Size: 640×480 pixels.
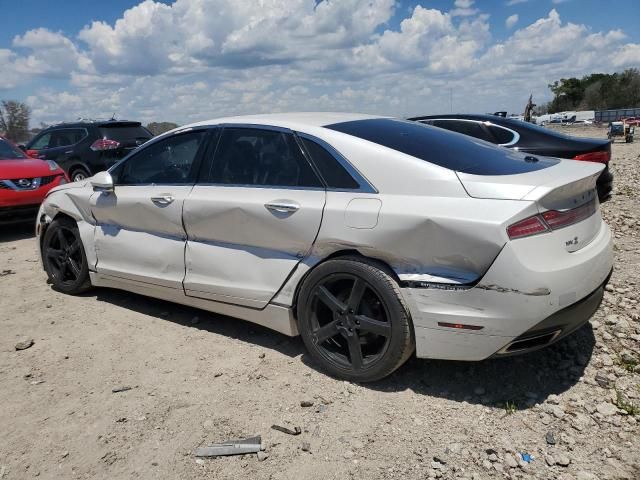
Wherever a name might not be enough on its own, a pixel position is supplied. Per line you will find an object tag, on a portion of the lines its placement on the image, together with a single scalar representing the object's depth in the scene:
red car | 7.58
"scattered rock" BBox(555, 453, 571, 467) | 2.46
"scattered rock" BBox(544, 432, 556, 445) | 2.61
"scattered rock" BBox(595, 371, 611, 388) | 3.07
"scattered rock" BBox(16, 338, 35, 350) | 3.93
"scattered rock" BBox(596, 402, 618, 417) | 2.81
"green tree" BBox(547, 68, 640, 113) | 65.56
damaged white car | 2.71
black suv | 11.04
